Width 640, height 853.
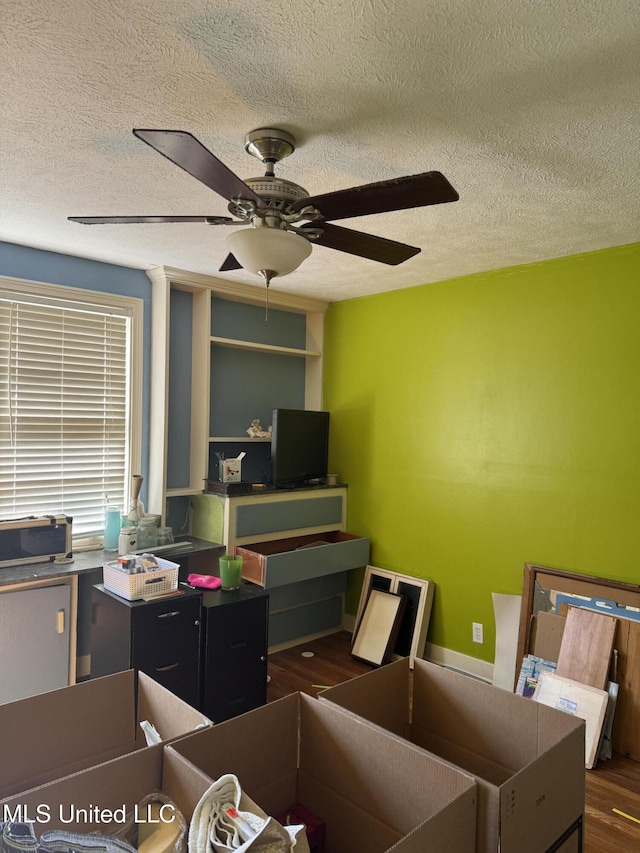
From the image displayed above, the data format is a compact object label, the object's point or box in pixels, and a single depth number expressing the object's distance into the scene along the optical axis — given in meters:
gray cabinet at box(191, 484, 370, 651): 3.78
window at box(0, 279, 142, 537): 3.35
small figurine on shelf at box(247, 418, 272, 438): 4.32
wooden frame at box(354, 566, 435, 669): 3.88
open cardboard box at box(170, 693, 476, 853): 1.15
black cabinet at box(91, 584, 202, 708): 2.84
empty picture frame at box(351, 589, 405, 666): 3.92
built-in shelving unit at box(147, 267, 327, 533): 3.81
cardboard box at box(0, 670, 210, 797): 1.33
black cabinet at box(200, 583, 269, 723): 2.99
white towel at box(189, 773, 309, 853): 0.94
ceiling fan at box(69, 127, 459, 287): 1.56
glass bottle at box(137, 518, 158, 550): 3.53
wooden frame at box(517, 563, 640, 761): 2.88
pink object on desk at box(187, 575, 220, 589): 3.27
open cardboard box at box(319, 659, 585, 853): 1.12
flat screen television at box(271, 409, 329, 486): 4.02
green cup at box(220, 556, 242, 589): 3.23
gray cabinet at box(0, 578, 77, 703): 2.95
